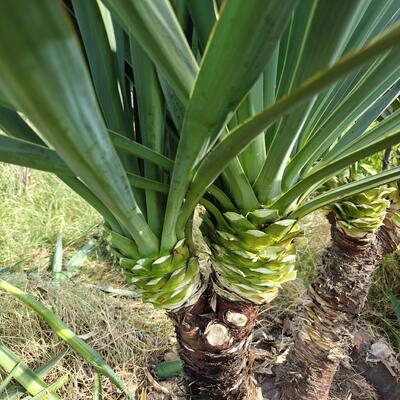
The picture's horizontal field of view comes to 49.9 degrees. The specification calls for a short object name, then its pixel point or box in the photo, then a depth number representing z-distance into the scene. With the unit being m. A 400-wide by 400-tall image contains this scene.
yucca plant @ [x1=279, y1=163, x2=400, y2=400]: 0.75
